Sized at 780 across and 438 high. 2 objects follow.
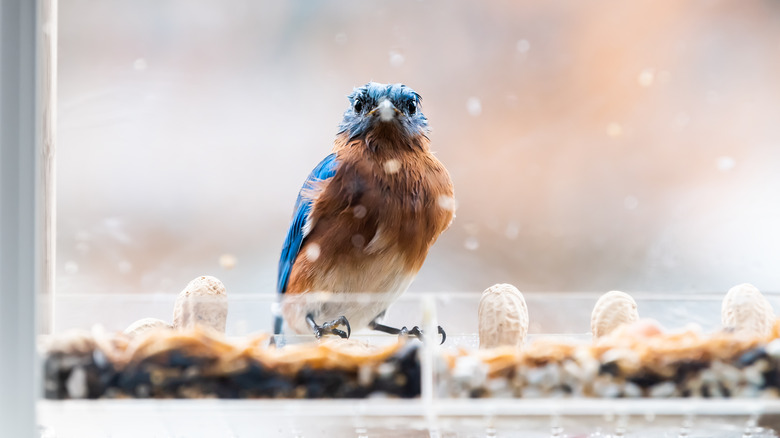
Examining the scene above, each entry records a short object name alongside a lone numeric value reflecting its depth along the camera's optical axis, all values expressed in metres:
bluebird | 2.84
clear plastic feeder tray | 2.77
